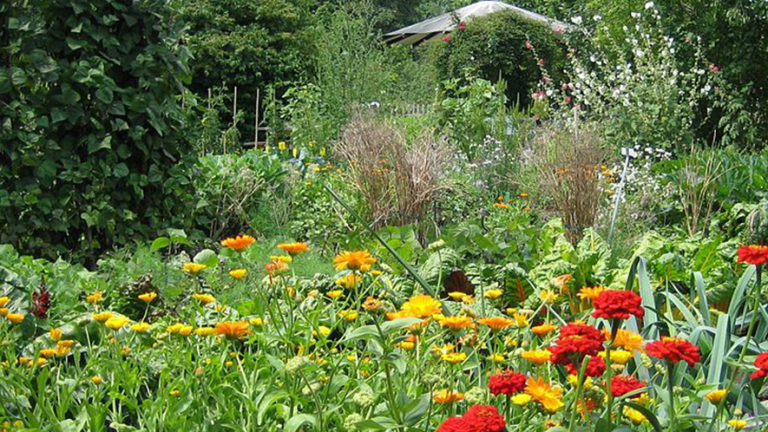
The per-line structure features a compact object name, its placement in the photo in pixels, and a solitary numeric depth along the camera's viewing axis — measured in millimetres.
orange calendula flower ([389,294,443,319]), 1519
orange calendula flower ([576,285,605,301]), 1622
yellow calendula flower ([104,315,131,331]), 1709
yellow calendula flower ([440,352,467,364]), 1567
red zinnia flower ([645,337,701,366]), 1267
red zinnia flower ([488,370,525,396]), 1298
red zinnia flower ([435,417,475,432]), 1117
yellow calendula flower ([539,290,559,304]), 1835
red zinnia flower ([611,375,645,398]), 1453
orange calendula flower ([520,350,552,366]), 1444
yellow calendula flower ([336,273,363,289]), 1816
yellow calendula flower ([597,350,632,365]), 1509
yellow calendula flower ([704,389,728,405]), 1409
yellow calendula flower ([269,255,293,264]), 1893
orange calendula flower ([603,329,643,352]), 1486
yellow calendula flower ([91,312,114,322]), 1738
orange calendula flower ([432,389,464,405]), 1488
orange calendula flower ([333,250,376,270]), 1625
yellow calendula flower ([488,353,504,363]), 1727
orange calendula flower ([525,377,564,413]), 1380
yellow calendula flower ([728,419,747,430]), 1408
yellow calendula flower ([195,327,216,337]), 1722
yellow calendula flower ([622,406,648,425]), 1498
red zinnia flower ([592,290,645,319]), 1247
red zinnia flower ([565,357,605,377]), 1389
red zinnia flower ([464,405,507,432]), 1118
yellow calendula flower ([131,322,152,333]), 1772
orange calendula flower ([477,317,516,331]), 1639
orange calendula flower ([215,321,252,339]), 1557
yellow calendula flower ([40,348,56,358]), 1791
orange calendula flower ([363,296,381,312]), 1495
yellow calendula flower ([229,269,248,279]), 1845
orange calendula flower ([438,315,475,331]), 1571
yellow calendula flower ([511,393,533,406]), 1338
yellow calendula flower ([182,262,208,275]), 1804
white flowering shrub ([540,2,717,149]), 7777
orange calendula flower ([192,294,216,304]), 1892
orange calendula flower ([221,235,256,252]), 1759
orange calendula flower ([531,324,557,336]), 1650
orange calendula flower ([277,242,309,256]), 1775
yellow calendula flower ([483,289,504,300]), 1927
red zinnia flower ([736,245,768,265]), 1428
